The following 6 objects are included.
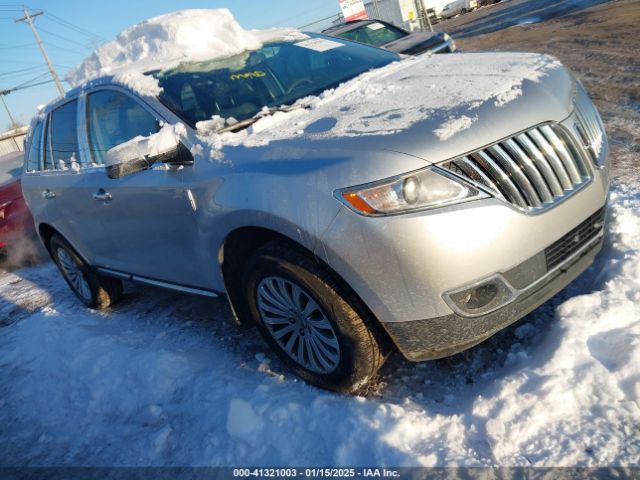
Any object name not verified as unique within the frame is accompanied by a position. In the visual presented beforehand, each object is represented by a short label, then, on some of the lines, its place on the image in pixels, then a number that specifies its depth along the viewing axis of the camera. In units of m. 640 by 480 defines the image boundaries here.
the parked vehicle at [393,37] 7.82
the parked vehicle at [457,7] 36.97
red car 6.82
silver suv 1.95
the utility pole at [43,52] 36.50
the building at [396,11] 31.28
